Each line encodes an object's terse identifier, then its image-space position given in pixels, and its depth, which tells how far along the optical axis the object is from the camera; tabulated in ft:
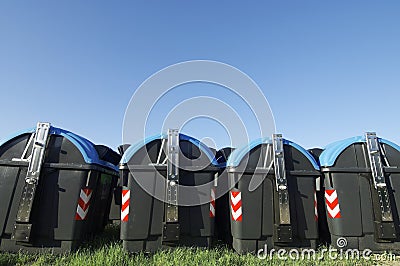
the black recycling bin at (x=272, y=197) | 11.89
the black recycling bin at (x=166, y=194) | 11.34
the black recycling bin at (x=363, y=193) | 12.24
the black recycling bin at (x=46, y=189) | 11.02
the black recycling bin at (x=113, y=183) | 16.05
